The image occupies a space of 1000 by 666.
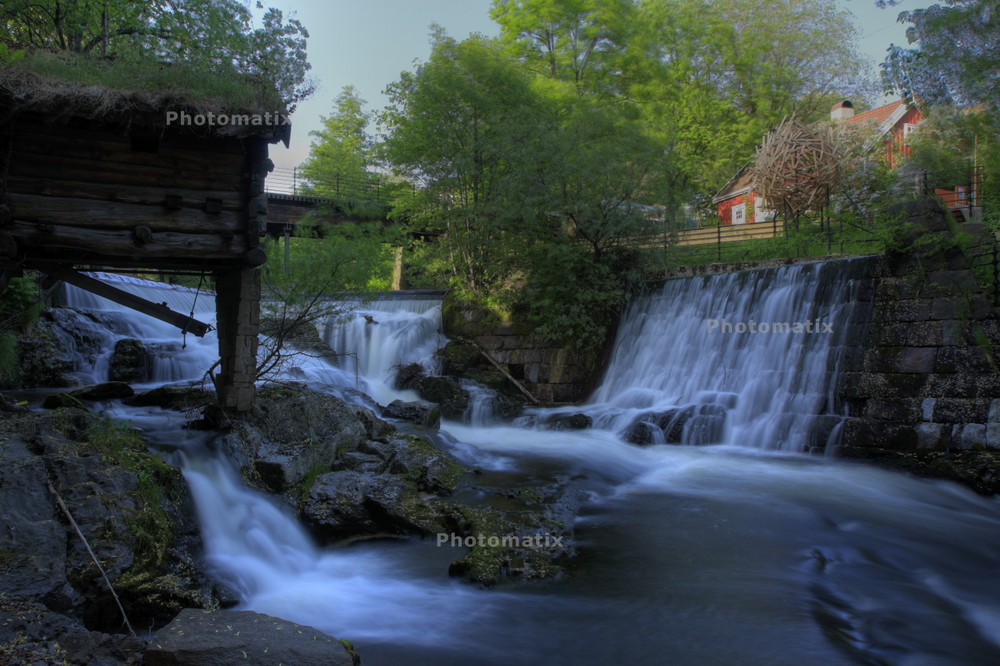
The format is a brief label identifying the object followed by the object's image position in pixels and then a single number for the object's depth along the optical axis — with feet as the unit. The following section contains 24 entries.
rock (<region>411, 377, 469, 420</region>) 51.16
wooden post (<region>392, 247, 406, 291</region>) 97.87
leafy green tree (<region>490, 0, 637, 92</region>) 91.45
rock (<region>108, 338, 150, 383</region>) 45.29
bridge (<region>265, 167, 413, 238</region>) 68.67
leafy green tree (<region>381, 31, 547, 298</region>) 60.13
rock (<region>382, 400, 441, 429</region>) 43.75
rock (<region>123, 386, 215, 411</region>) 34.30
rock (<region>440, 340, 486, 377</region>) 59.11
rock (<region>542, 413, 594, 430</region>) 46.24
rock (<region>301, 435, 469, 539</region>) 25.77
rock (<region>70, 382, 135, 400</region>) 35.73
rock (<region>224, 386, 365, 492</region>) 28.09
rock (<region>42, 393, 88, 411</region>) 31.04
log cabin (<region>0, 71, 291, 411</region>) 24.80
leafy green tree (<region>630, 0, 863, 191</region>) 96.17
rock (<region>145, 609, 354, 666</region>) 13.57
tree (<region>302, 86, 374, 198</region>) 130.31
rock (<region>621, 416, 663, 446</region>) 42.01
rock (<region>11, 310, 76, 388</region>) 43.50
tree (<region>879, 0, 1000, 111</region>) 40.93
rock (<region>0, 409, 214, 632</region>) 16.87
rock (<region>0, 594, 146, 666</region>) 13.58
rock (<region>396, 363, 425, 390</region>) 56.34
